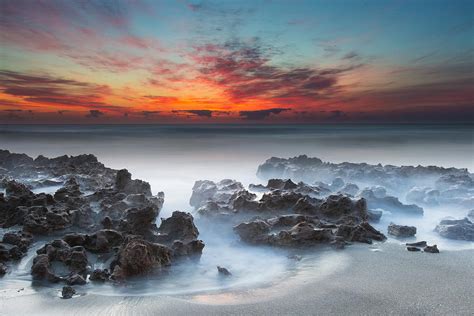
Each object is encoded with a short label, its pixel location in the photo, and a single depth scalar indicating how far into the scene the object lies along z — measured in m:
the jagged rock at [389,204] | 7.18
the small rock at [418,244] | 5.29
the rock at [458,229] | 5.70
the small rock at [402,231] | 5.77
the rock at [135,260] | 4.28
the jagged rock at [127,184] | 7.10
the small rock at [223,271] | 4.49
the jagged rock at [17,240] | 4.89
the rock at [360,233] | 5.45
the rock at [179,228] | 5.29
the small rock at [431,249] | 5.08
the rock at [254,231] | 5.50
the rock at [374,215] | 6.54
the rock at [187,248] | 4.89
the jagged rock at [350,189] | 8.39
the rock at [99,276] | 4.15
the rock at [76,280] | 4.06
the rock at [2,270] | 4.25
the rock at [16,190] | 6.29
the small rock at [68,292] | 3.79
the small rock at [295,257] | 4.92
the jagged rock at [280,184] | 7.65
